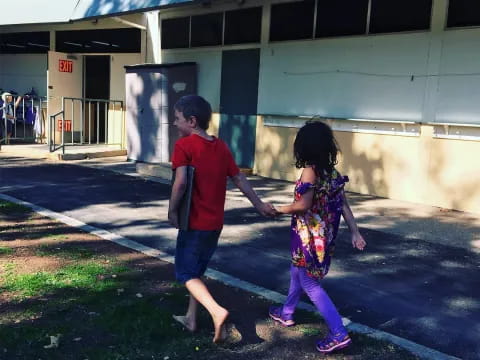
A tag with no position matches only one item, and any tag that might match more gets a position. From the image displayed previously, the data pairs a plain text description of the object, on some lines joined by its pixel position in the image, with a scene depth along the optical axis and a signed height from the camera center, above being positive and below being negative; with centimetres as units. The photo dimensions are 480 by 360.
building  827 +67
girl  334 -68
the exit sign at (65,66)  1494 +102
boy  334 -57
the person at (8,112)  1481 -39
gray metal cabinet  1198 +6
